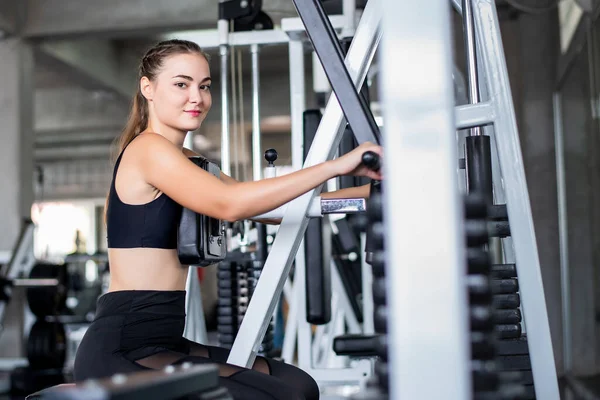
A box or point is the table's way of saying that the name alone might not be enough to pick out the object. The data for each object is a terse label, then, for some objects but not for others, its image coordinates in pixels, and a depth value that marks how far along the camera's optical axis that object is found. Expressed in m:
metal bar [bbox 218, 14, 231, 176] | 2.61
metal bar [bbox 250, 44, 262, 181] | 2.74
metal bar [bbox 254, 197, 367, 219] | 1.43
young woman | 1.35
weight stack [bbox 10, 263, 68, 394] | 4.78
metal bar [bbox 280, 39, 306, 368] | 2.96
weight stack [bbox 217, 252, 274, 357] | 2.51
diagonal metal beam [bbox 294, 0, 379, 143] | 1.32
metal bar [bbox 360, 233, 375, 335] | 3.56
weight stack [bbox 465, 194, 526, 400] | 0.93
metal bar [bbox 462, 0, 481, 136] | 1.64
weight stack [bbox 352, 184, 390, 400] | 0.96
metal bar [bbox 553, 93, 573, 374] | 5.02
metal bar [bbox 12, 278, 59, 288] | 5.24
